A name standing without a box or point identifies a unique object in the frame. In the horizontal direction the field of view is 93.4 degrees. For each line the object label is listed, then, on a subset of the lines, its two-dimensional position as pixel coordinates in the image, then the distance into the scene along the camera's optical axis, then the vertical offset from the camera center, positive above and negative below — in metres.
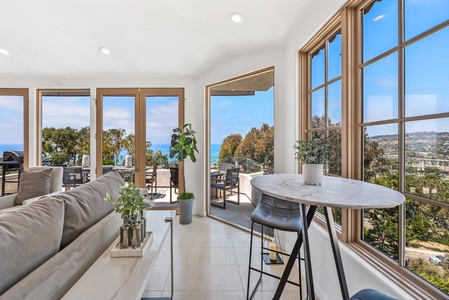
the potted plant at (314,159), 1.36 -0.07
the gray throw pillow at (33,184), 3.01 -0.52
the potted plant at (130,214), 1.22 -0.39
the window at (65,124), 4.24 +0.50
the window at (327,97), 1.94 +0.53
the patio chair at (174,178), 4.25 -0.59
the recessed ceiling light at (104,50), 3.31 +1.55
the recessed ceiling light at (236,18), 2.42 +1.52
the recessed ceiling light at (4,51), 3.37 +1.57
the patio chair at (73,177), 4.20 -0.56
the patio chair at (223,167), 3.92 -0.34
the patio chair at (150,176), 4.22 -0.55
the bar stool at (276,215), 1.76 -0.61
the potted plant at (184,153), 3.70 -0.07
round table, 0.97 -0.24
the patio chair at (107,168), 4.21 -0.38
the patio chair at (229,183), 3.87 -0.64
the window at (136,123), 4.17 +0.52
